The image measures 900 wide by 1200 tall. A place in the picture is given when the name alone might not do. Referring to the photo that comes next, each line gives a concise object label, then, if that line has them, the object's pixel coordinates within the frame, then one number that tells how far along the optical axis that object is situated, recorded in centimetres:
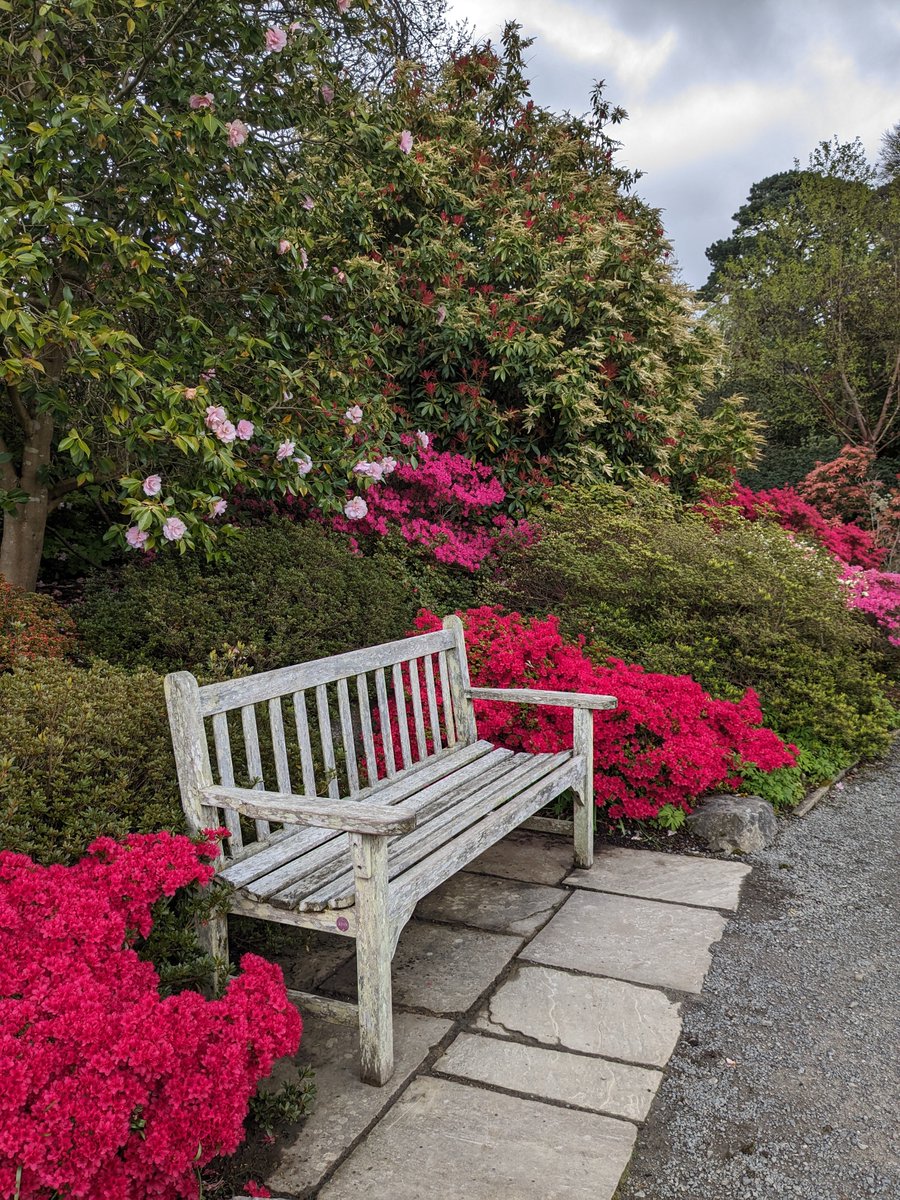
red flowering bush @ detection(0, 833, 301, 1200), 152
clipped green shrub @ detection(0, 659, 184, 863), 226
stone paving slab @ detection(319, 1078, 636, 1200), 186
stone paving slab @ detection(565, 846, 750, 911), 344
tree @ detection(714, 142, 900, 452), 1517
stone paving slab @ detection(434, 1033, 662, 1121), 218
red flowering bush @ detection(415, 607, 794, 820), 399
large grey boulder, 393
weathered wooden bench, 219
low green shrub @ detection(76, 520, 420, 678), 417
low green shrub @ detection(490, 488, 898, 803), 516
